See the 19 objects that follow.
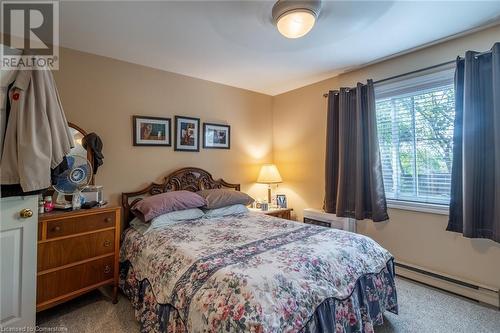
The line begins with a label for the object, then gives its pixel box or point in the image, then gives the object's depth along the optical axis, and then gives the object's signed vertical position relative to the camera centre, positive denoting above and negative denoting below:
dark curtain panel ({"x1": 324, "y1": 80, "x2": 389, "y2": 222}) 2.80 +0.13
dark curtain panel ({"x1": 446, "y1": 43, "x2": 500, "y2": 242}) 2.05 +0.22
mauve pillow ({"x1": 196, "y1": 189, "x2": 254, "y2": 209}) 2.82 -0.36
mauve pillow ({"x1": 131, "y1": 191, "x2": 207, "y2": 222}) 2.35 -0.37
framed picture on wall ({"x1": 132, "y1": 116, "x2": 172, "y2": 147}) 2.86 +0.44
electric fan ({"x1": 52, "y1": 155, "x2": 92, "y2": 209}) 2.16 -0.13
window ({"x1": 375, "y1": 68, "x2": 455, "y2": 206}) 2.48 +0.35
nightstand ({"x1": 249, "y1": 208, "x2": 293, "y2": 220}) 3.37 -0.62
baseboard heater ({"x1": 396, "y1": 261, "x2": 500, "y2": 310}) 2.13 -1.09
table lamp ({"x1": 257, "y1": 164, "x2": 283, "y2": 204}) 3.72 -0.11
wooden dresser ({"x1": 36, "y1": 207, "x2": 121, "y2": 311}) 1.86 -0.70
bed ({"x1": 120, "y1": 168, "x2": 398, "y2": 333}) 1.23 -0.66
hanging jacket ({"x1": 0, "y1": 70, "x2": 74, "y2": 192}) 1.58 +0.21
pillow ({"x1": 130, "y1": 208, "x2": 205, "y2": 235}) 2.32 -0.51
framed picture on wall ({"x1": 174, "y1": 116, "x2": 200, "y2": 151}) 3.17 +0.45
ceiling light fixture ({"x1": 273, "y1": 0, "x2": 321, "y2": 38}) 1.71 +1.09
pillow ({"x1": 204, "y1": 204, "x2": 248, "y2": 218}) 2.78 -0.50
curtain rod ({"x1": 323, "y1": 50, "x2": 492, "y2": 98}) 2.15 +1.02
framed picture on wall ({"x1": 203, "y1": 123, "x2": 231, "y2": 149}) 3.44 +0.46
